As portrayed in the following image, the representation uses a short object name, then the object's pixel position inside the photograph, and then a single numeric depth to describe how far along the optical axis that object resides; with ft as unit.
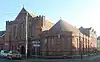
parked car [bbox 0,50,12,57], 88.28
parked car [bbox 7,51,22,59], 71.40
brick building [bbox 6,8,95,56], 91.88
